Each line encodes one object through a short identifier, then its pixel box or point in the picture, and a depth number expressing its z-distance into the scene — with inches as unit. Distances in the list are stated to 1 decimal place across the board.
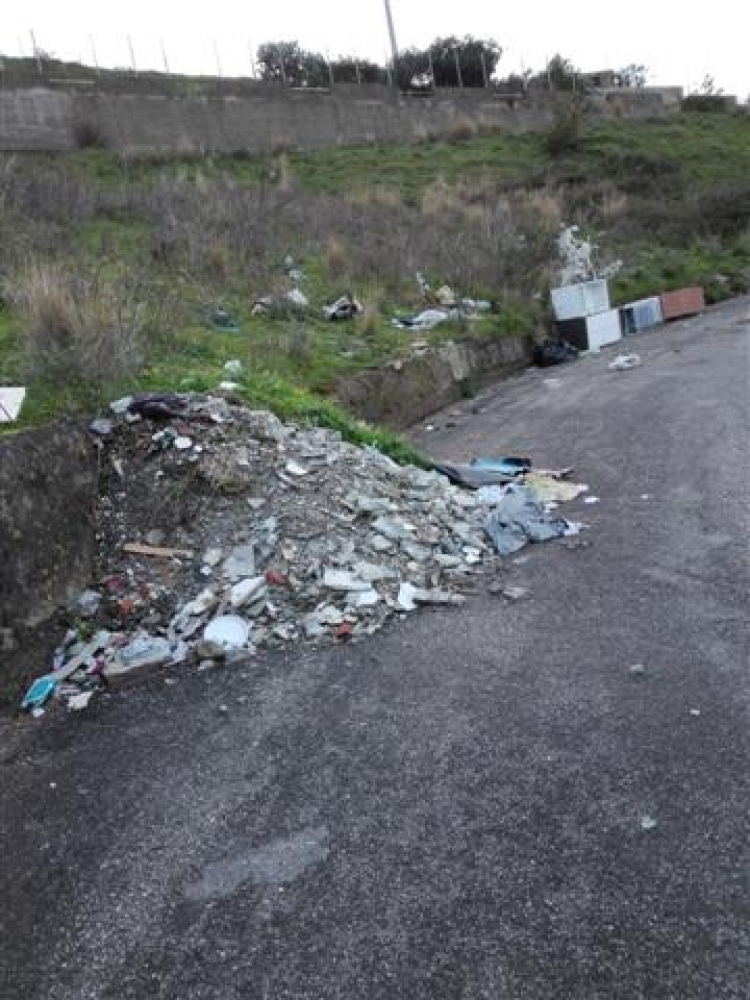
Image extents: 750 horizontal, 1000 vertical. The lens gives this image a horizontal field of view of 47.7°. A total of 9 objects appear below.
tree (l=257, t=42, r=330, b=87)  1151.0
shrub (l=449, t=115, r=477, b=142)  1027.3
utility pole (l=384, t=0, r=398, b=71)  1284.4
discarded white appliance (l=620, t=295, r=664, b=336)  565.3
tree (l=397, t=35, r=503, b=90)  1318.9
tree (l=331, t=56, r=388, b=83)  1235.9
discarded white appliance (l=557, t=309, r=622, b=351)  522.9
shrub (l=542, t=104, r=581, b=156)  970.7
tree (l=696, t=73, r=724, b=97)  1410.7
